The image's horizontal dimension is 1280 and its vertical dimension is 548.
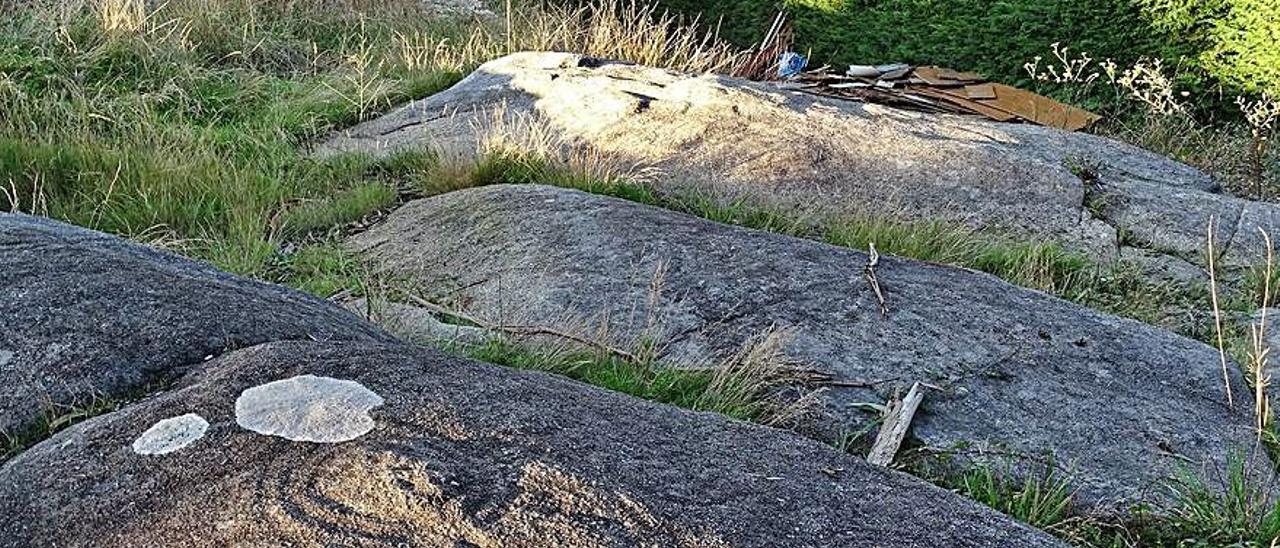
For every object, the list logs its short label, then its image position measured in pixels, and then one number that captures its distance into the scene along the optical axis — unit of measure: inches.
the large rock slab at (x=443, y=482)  56.6
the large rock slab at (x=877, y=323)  113.7
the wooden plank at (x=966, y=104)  304.2
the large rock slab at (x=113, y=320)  73.6
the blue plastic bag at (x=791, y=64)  359.3
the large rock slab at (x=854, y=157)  210.2
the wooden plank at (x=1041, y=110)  301.9
